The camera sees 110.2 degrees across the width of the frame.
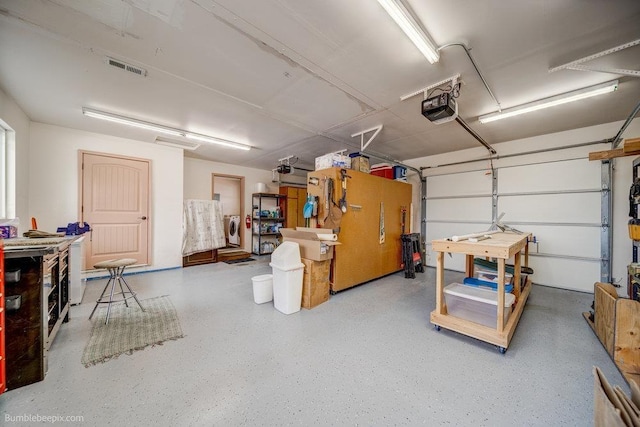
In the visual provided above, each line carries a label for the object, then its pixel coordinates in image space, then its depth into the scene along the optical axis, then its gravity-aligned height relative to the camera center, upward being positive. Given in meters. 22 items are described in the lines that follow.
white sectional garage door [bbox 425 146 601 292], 3.97 +0.17
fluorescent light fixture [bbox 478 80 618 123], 2.64 +1.51
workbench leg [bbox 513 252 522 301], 3.02 -0.86
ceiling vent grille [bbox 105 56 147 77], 2.32 +1.56
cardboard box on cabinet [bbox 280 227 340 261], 3.16 -0.45
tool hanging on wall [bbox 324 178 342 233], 3.59 +0.00
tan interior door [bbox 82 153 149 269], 4.34 +0.09
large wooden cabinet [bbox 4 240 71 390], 1.55 -0.77
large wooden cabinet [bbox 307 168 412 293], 3.72 -0.24
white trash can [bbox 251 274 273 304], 3.25 -1.12
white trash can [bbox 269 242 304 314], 2.94 -0.88
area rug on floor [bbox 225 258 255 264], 6.14 -1.37
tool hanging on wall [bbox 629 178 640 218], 2.52 +0.27
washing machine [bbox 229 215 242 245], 7.43 -0.53
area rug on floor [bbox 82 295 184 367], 2.09 -1.32
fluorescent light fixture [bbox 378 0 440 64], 1.63 +1.52
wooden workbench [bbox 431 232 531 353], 2.08 -0.85
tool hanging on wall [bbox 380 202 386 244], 4.57 -0.19
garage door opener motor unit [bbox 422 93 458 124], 2.43 +1.18
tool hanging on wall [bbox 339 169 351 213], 3.69 +0.38
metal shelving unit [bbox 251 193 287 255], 7.15 -0.39
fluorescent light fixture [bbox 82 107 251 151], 3.46 +1.50
